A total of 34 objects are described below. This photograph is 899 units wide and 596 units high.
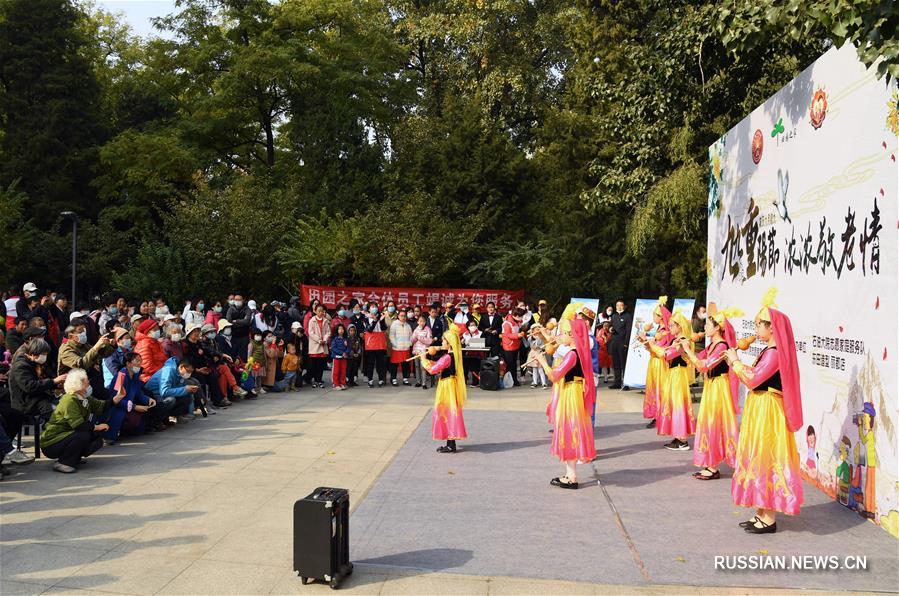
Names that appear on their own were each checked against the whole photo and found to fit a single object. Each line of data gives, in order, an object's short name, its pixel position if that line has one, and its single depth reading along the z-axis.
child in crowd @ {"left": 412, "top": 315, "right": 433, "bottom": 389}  16.52
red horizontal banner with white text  21.78
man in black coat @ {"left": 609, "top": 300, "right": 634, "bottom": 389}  16.70
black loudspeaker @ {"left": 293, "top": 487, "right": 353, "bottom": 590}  5.37
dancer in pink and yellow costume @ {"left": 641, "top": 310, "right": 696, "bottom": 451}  10.45
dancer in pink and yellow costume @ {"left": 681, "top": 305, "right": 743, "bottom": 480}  8.80
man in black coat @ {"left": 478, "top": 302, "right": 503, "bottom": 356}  17.59
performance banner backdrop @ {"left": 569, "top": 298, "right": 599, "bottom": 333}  16.38
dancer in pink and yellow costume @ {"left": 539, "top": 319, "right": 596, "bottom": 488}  8.28
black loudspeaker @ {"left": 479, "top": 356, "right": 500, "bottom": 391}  16.69
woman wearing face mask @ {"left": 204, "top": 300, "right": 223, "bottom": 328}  16.16
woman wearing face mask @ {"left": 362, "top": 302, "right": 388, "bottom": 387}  16.95
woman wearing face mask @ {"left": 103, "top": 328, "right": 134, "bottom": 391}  10.10
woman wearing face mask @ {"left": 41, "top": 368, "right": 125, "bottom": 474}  8.52
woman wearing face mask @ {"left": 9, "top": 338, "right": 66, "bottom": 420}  8.80
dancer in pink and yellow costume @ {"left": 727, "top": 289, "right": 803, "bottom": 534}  6.65
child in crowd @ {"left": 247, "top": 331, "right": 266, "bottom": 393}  14.99
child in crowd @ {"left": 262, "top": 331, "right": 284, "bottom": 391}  15.36
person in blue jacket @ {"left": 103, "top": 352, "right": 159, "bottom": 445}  10.05
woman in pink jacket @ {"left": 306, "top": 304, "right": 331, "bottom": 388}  16.33
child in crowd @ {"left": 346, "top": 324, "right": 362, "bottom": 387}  16.36
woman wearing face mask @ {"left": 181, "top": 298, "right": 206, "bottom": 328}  16.52
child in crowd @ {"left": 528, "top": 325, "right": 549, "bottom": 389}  17.17
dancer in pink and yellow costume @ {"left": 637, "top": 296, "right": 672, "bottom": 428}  11.20
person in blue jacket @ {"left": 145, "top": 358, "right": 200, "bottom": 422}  11.13
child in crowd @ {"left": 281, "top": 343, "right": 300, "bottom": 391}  15.91
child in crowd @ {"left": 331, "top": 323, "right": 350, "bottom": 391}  16.22
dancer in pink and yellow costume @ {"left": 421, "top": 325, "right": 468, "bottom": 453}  10.04
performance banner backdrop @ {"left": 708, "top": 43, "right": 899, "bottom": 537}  6.93
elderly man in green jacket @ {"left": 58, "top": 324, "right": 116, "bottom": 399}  9.38
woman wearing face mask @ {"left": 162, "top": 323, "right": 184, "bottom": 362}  12.02
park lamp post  27.55
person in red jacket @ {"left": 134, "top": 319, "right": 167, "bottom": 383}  11.63
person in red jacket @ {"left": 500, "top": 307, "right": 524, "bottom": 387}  17.33
